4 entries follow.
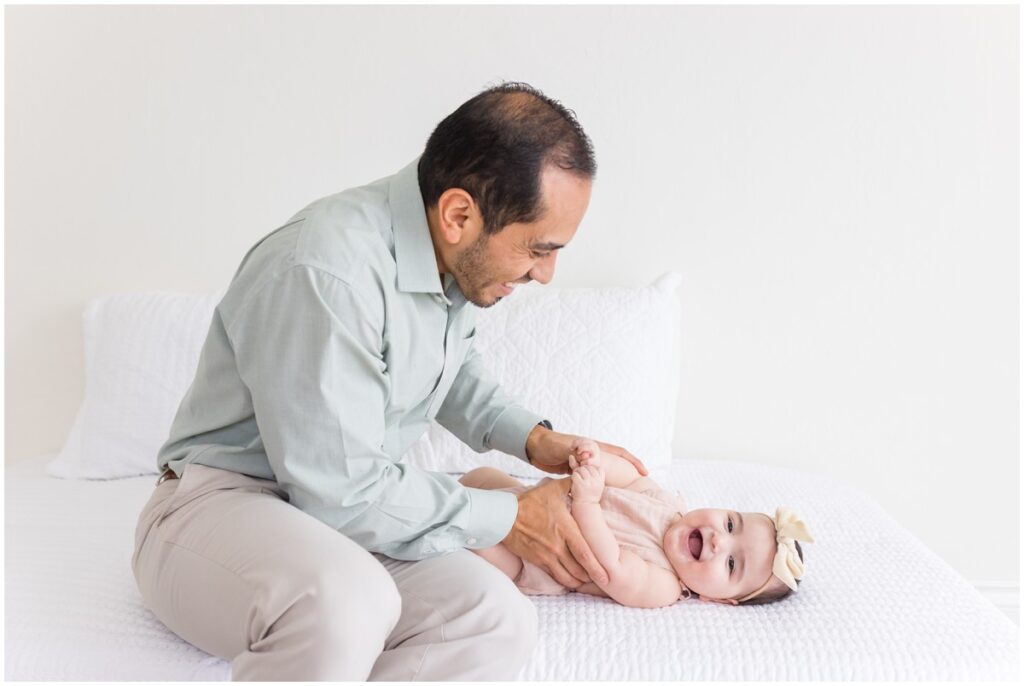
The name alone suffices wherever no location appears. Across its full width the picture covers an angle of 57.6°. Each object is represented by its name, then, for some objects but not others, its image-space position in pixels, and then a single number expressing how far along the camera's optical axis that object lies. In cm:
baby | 140
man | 112
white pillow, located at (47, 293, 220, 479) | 200
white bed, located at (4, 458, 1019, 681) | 123
